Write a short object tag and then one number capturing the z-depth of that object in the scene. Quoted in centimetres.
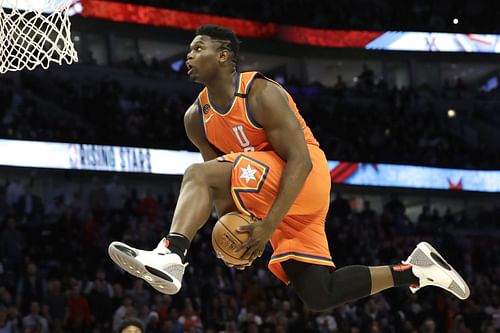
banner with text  1650
